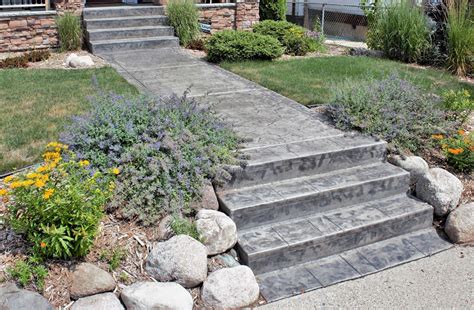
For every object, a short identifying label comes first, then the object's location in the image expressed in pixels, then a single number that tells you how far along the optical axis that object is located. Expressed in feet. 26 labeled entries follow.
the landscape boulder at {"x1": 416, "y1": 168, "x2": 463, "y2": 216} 15.60
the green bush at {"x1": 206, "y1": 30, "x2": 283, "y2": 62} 29.66
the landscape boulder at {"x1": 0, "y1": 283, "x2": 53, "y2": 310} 10.43
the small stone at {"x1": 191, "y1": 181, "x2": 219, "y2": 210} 13.87
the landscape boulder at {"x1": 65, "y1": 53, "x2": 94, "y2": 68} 28.22
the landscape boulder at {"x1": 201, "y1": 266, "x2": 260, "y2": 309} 11.89
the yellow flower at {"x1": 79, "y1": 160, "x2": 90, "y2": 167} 12.37
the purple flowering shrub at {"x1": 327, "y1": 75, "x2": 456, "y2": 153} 17.75
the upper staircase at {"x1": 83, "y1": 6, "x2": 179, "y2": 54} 31.96
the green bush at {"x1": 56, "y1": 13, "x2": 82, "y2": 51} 31.76
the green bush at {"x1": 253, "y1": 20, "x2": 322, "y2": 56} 33.50
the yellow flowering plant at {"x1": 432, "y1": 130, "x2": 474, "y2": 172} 17.01
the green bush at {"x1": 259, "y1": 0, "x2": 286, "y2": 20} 46.50
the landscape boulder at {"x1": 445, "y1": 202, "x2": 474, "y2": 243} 14.73
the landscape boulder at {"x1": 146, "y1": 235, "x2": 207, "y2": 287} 11.99
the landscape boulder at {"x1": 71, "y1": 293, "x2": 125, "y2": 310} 10.96
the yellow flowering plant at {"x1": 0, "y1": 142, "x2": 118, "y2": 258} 11.03
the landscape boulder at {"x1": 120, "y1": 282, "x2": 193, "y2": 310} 11.19
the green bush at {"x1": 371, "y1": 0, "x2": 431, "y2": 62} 31.50
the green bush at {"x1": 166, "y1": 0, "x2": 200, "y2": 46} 34.19
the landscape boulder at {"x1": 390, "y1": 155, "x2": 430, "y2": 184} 16.65
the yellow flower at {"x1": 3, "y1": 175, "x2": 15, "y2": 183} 11.75
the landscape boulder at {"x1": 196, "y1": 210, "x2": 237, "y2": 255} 12.93
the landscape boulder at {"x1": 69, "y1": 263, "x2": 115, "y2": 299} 11.27
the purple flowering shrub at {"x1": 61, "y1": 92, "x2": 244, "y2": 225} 13.57
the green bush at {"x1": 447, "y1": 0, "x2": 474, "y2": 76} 29.09
